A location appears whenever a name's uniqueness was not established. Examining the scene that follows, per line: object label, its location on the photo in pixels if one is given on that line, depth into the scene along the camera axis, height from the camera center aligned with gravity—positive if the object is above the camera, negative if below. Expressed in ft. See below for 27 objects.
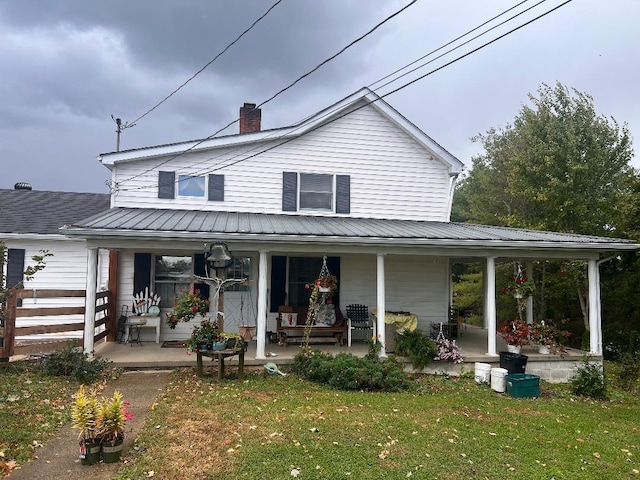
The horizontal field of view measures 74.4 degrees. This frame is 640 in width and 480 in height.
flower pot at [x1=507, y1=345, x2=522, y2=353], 30.60 -5.37
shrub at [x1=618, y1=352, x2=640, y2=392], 31.01 -7.47
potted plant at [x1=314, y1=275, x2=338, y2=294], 29.94 -0.88
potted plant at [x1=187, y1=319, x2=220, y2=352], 24.89 -4.04
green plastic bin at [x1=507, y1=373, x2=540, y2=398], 25.43 -6.76
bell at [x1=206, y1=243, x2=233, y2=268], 25.73 +0.92
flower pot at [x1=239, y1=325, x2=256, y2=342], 26.58 -3.92
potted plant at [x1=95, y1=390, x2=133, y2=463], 13.79 -5.24
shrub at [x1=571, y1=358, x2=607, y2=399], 26.45 -6.85
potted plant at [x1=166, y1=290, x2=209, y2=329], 25.11 -2.30
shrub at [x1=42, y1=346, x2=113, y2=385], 23.85 -5.64
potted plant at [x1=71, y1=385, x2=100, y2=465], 13.38 -5.17
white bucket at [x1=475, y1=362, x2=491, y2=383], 27.93 -6.57
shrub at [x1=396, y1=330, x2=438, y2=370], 28.55 -5.20
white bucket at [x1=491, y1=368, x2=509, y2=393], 26.14 -6.55
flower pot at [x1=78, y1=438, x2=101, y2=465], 13.69 -5.96
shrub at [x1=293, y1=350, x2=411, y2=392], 24.45 -5.98
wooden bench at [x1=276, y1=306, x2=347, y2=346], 32.60 -4.56
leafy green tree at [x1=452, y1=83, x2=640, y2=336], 54.34 +14.47
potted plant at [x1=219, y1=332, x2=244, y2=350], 25.10 -4.22
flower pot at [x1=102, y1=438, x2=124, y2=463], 13.84 -6.02
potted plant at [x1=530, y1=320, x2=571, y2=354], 31.14 -4.57
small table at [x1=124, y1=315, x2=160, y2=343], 32.58 -4.10
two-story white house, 30.41 +5.20
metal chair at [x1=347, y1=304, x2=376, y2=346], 35.22 -3.75
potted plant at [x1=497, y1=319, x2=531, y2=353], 30.71 -4.45
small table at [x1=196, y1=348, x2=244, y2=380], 24.40 -4.98
